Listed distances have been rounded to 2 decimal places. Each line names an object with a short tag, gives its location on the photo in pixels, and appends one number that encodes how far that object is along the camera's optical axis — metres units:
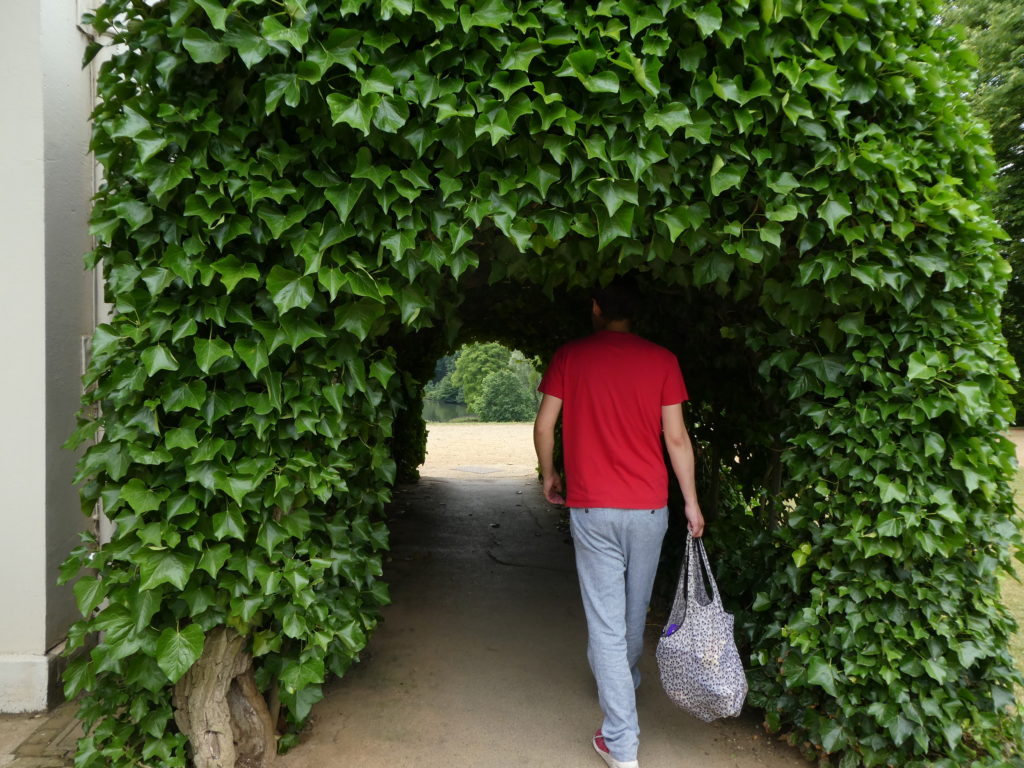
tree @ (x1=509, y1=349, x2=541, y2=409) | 42.47
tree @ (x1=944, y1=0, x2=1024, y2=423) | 13.16
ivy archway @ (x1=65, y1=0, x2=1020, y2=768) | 2.25
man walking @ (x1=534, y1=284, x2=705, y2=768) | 2.91
